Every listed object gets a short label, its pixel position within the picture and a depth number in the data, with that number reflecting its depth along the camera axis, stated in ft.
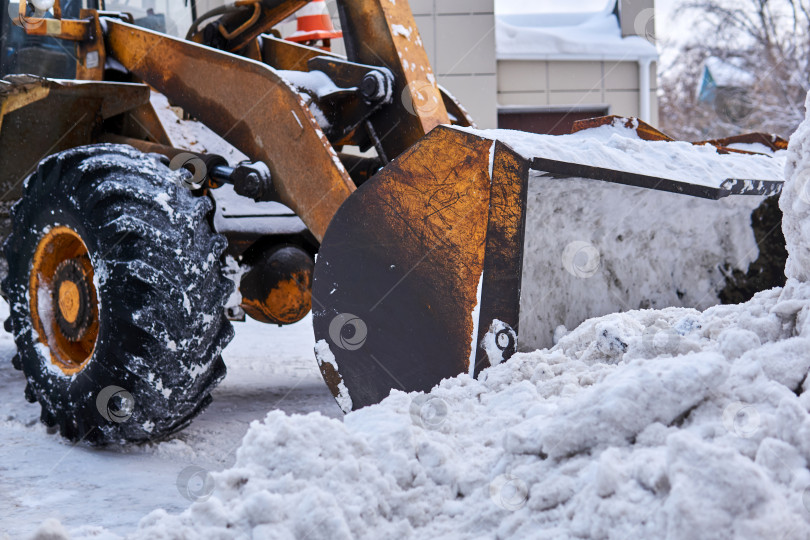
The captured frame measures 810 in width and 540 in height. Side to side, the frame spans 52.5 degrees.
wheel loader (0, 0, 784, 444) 8.31
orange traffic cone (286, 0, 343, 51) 17.44
